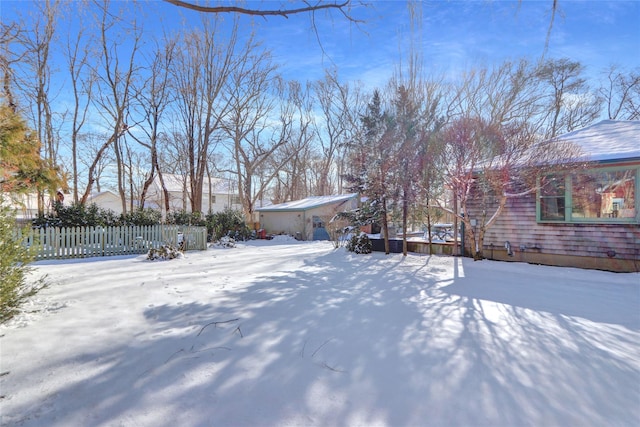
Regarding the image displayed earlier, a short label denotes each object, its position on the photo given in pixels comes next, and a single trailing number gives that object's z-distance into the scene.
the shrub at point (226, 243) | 13.17
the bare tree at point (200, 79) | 17.52
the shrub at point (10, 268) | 3.32
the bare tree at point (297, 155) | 24.73
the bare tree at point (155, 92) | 17.12
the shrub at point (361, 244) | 10.38
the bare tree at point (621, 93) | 16.72
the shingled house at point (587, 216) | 6.76
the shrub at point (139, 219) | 12.48
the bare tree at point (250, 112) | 19.61
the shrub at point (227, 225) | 15.34
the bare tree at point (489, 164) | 7.30
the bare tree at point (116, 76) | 15.88
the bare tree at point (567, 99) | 16.70
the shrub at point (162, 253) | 8.75
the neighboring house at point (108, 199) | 35.22
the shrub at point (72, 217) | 10.36
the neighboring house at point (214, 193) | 32.31
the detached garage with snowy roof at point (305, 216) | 18.05
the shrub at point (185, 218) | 14.60
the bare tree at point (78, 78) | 16.01
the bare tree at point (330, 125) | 22.69
